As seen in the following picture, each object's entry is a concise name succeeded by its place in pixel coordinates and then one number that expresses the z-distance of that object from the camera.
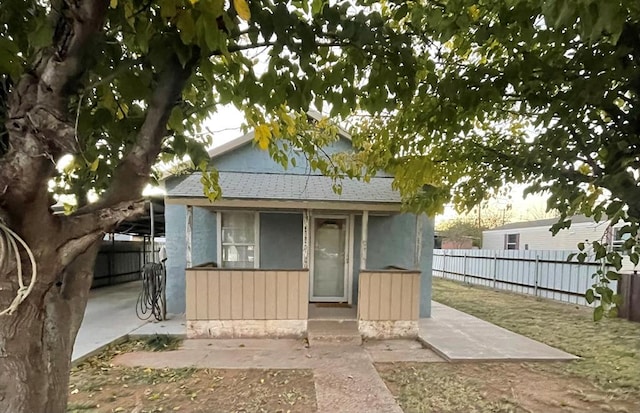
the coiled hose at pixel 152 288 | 7.50
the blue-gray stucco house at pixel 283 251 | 6.43
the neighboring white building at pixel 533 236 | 16.66
